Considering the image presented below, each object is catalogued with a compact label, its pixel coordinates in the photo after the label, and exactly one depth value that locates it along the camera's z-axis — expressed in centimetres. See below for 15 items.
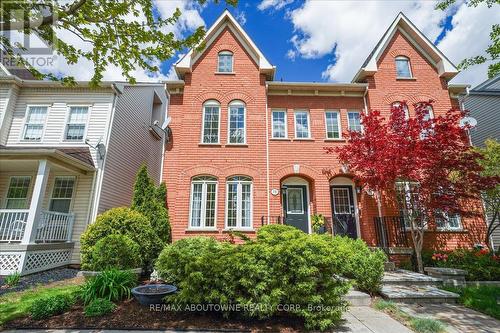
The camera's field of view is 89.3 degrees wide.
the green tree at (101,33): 456
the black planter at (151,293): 513
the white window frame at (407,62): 1229
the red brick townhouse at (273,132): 1077
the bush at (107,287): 553
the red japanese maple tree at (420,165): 836
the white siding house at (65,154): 1026
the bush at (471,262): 791
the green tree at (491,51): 773
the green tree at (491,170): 917
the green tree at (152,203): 998
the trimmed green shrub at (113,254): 720
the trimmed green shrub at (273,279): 450
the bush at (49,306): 484
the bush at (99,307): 488
